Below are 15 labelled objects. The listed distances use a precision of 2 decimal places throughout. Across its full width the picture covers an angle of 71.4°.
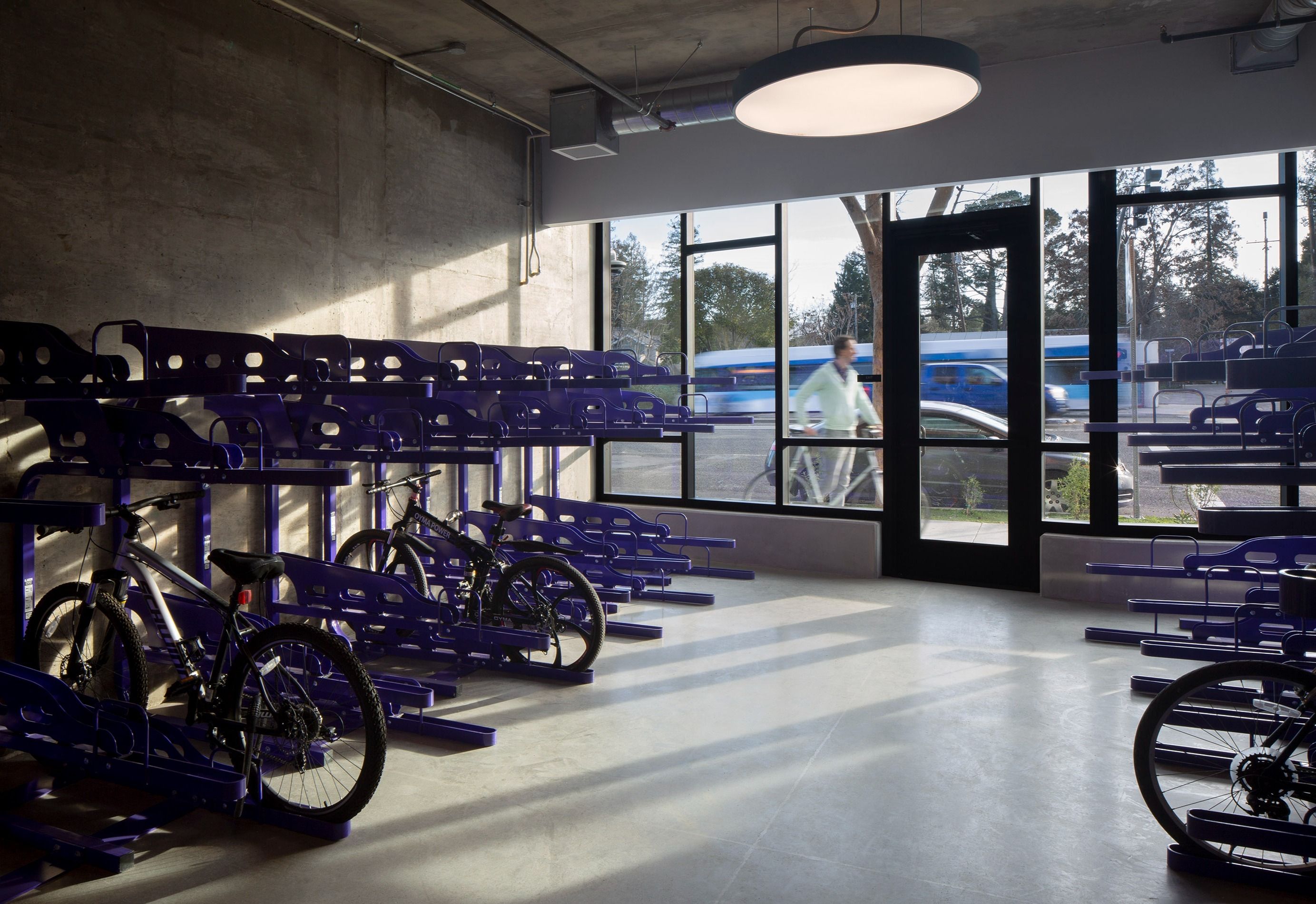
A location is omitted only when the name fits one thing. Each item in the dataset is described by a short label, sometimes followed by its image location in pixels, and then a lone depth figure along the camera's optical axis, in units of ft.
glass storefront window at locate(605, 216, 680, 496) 25.75
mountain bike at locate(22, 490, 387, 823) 9.46
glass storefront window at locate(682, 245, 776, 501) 24.61
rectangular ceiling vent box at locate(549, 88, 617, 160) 20.57
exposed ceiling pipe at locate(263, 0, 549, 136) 16.63
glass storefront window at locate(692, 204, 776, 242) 24.23
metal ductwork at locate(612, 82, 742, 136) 20.06
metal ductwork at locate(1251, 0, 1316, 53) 15.74
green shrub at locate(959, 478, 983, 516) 22.03
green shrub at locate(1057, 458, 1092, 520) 20.74
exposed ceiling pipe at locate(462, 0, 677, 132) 15.38
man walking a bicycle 23.44
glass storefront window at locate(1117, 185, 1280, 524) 19.19
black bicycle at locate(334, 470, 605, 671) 14.90
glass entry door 21.27
